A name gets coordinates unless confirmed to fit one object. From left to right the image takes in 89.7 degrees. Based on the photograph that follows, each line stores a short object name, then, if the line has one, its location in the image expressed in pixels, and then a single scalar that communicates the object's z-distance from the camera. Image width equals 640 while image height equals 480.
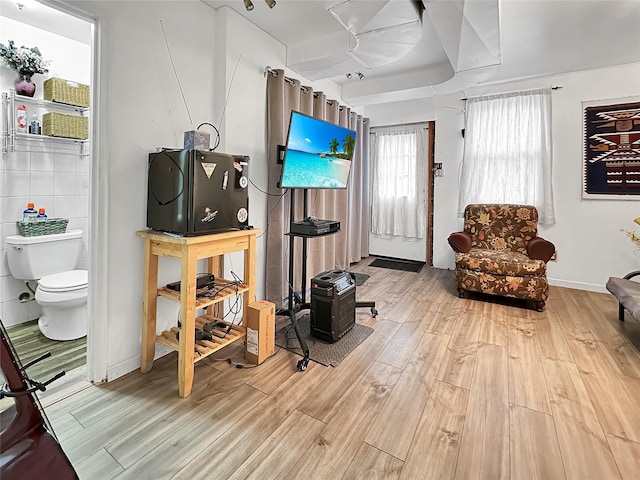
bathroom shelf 2.36
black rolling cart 2.20
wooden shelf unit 1.70
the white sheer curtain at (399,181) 4.87
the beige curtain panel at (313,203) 2.78
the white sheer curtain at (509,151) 3.74
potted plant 2.34
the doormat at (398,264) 4.62
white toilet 2.21
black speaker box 2.34
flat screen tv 2.40
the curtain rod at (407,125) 4.78
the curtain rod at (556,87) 3.63
